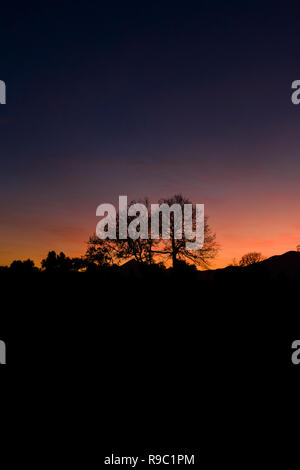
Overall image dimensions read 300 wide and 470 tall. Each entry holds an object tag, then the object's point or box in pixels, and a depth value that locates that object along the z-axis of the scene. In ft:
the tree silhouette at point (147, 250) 118.83
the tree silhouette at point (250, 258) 181.13
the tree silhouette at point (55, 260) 76.20
